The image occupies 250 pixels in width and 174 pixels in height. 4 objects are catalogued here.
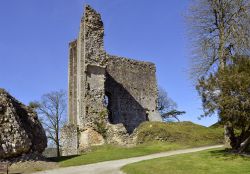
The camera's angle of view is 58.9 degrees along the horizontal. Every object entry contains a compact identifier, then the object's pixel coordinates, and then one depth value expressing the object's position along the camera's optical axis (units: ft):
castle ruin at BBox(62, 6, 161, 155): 57.82
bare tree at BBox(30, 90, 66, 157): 82.40
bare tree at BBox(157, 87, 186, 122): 118.69
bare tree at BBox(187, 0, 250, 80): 42.13
